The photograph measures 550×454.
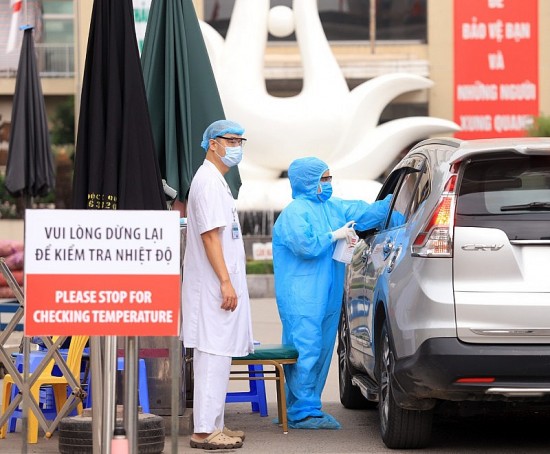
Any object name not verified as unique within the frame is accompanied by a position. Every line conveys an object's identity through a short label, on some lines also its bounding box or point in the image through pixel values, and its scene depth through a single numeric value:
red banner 76.31
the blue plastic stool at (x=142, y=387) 16.37
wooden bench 17.19
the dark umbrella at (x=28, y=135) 34.91
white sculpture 57.97
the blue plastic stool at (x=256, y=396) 18.63
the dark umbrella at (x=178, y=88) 18.16
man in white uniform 15.62
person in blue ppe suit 17.66
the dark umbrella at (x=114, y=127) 14.69
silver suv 13.83
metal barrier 15.52
